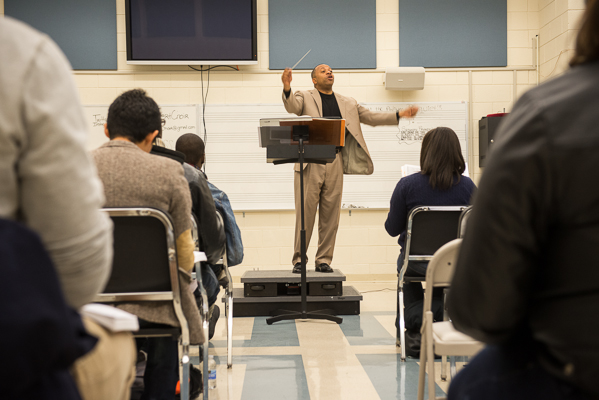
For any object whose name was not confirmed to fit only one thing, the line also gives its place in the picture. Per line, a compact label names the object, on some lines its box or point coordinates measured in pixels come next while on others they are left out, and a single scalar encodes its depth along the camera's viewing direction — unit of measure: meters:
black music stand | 3.33
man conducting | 4.30
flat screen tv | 5.25
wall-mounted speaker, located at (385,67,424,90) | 5.31
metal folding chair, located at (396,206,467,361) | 2.59
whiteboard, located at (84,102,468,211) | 5.39
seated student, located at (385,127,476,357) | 2.68
